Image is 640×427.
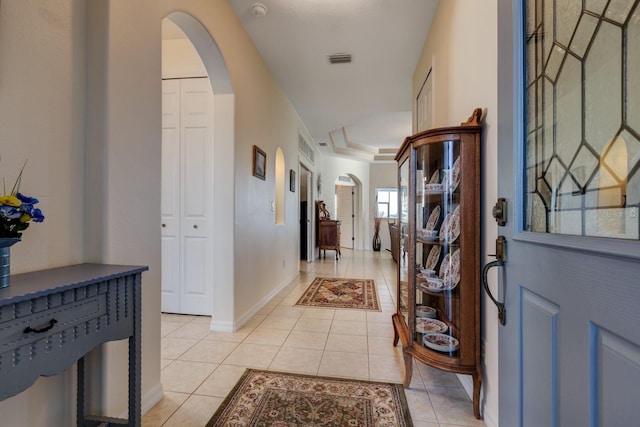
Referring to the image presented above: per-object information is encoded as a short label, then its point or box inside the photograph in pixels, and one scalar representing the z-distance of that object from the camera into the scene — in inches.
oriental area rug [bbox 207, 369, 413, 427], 59.7
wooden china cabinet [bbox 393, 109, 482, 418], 62.9
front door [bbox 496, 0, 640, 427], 21.9
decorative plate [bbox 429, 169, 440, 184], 71.3
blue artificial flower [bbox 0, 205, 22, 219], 34.0
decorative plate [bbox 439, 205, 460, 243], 65.6
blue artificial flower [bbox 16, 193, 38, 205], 36.1
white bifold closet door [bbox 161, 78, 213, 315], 120.9
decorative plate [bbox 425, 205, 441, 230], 73.6
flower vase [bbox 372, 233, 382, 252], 368.5
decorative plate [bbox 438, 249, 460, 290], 65.6
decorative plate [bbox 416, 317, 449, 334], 71.0
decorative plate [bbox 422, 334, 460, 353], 65.2
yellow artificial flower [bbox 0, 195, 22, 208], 34.2
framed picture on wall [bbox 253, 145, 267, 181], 126.6
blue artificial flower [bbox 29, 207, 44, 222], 36.3
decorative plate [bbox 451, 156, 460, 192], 65.9
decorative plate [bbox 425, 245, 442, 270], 73.0
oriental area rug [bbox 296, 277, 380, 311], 142.2
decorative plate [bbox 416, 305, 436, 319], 74.6
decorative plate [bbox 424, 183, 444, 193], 71.2
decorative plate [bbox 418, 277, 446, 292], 70.4
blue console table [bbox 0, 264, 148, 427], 31.6
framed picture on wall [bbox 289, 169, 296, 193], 187.9
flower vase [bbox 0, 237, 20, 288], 33.6
